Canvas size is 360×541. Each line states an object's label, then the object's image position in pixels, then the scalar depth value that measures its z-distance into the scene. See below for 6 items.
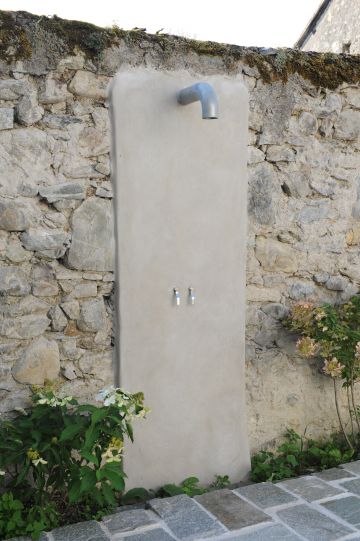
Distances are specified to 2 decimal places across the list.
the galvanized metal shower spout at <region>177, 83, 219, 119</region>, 2.96
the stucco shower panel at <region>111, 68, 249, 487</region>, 3.26
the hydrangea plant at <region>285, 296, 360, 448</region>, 3.63
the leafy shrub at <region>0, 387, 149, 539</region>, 2.77
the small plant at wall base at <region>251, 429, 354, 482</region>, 3.67
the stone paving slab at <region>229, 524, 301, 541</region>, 2.80
